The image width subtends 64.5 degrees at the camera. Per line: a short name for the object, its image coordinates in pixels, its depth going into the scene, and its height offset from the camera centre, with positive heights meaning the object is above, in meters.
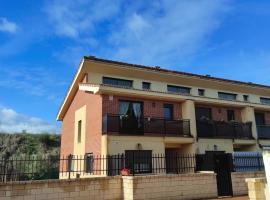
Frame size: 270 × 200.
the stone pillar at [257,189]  6.44 -1.47
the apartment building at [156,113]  12.45 +1.96
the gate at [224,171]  10.41 -1.47
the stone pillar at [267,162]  5.61 -0.58
